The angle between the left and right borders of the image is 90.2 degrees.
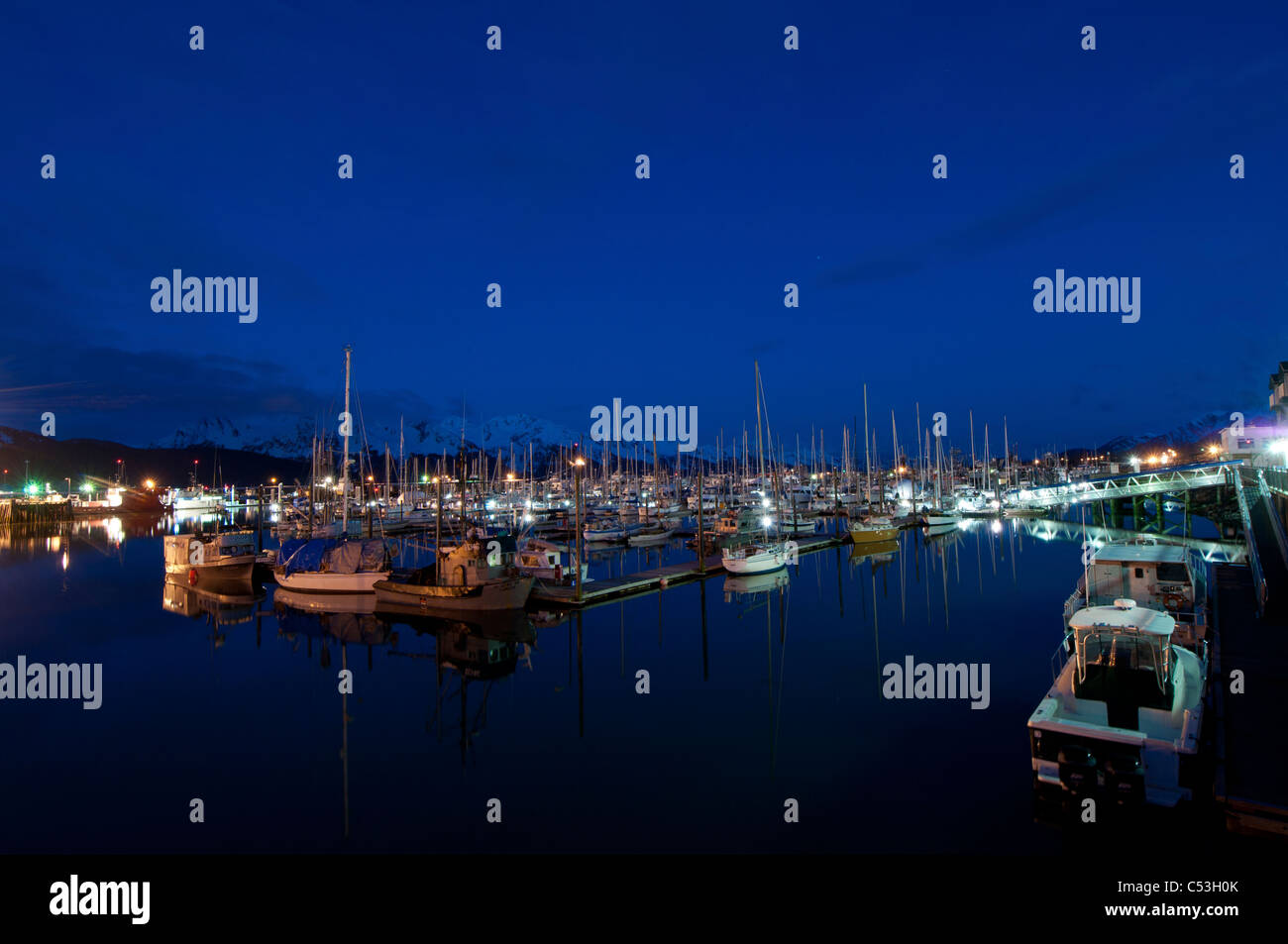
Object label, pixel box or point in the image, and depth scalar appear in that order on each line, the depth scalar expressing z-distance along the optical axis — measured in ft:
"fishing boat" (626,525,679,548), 199.00
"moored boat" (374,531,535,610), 102.22
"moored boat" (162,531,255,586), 145.28
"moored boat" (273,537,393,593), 118.73
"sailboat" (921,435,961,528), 225.07
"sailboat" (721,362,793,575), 133.69
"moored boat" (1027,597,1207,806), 37.50
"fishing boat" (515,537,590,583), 122.42
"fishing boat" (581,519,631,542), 198.70
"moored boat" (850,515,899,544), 184.14
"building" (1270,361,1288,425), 177.55
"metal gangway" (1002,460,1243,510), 175.86
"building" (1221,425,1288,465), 163.53
